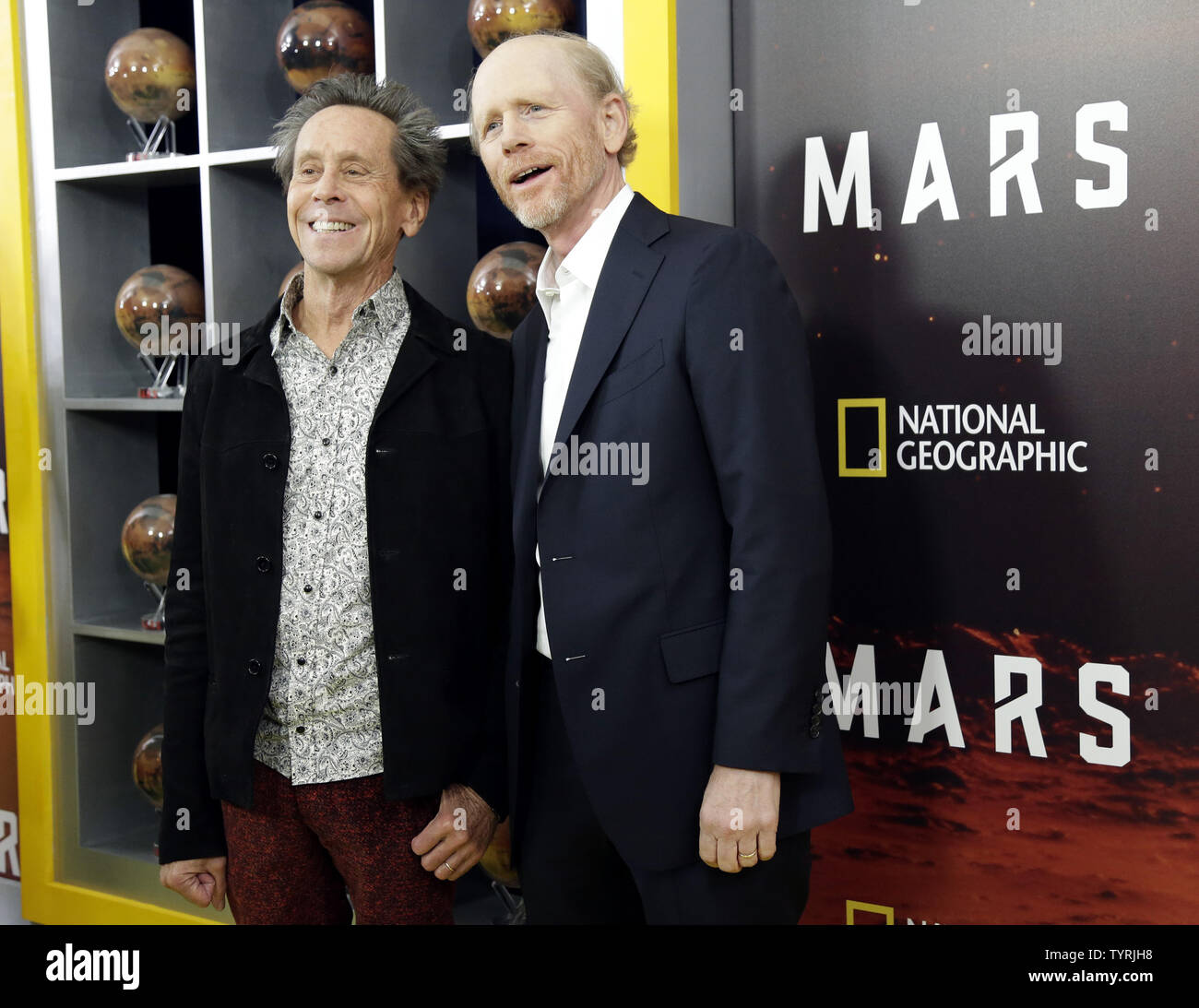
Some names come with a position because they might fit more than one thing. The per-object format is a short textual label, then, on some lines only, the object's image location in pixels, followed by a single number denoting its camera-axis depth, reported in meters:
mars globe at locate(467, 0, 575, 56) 2.19
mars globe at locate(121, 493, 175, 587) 2.70
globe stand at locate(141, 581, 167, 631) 2.84
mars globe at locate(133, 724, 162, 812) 2.72
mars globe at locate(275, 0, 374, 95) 2.48
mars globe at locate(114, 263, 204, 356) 2.71
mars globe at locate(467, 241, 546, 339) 2.26
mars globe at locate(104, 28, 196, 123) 2.71
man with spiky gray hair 1.73
